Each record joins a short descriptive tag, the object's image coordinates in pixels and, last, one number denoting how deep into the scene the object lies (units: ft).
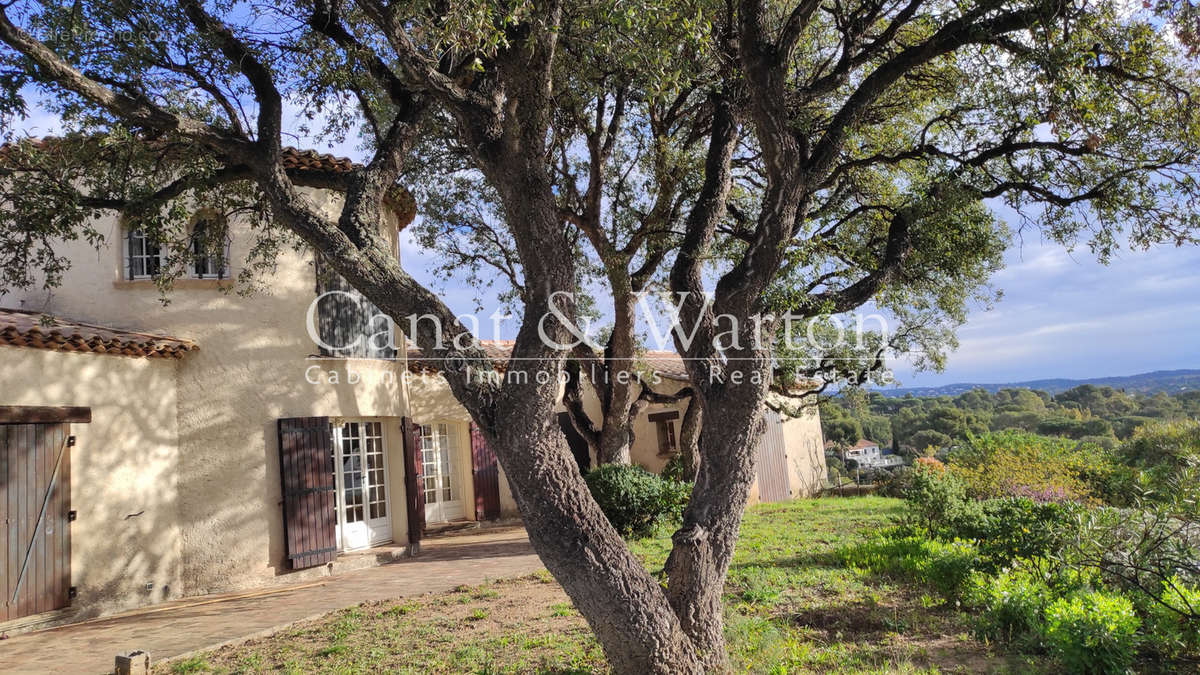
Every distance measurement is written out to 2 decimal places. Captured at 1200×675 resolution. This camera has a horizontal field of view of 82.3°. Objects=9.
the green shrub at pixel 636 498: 32.94
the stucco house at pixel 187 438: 24.85
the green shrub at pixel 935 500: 25.40
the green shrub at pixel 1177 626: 13.84
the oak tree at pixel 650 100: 14.65
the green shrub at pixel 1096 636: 13.41
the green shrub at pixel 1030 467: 34.58
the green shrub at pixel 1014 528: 20.31
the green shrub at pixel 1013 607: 15.93
